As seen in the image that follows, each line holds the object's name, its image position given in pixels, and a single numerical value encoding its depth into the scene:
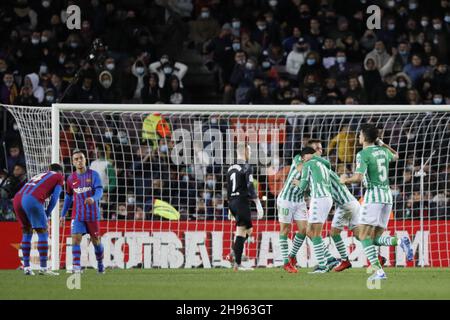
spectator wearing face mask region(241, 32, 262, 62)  25.38
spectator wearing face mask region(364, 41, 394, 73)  25.05
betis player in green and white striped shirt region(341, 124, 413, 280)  15.08
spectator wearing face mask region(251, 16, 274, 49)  25.52
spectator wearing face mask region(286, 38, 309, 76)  25.11
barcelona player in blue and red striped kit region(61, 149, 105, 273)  17.89
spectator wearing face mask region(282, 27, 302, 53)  25.30
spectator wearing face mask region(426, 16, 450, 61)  25.66
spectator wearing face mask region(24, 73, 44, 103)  23.91
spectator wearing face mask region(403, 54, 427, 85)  24.62
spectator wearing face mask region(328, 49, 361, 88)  24.41
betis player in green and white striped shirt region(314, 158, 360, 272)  17.72
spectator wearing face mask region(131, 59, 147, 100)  24.42
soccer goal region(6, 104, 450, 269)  20.53
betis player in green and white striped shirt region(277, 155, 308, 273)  18.19
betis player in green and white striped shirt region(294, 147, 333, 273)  17.28
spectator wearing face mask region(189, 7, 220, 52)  26.17
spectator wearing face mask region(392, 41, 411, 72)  25.04
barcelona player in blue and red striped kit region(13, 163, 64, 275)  17.45
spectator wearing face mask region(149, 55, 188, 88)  24.28
